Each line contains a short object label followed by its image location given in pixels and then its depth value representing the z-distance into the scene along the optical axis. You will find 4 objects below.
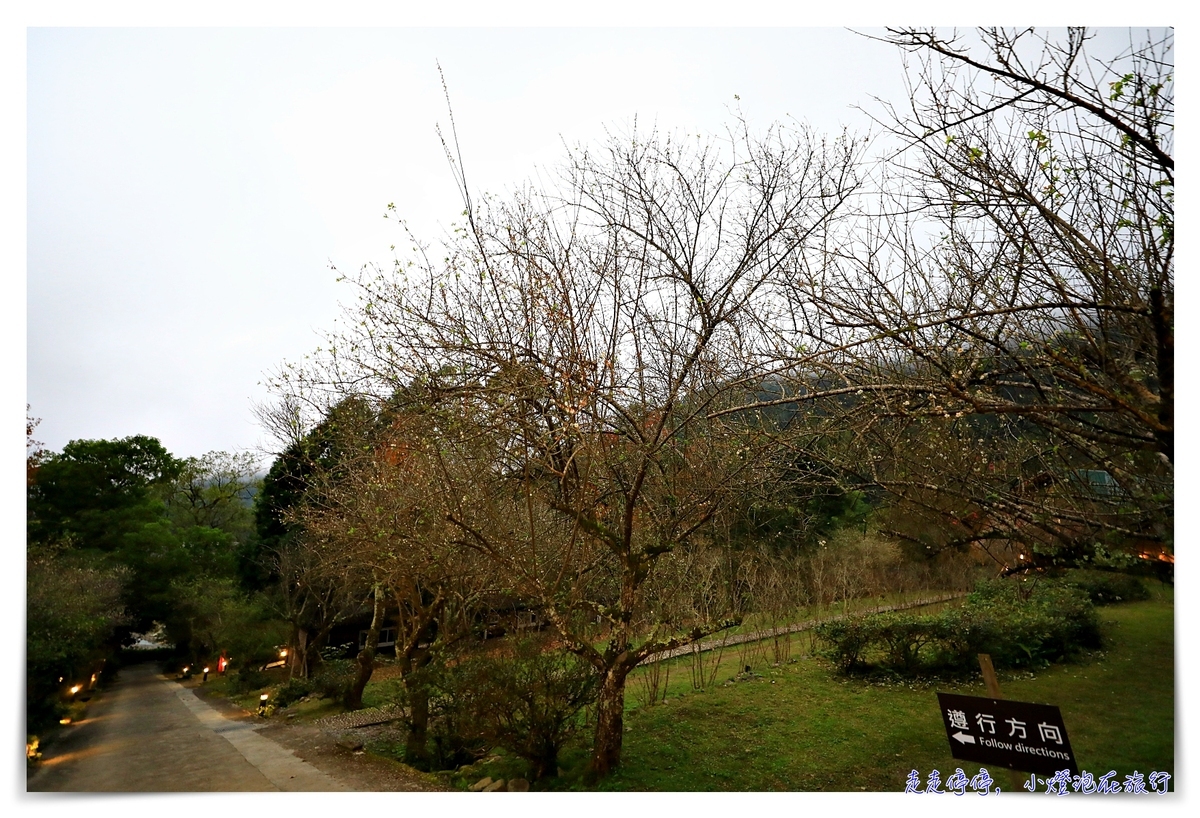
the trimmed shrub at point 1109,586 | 4.76
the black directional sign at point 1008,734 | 2.88
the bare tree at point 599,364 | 3.61
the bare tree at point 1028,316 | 2.31
